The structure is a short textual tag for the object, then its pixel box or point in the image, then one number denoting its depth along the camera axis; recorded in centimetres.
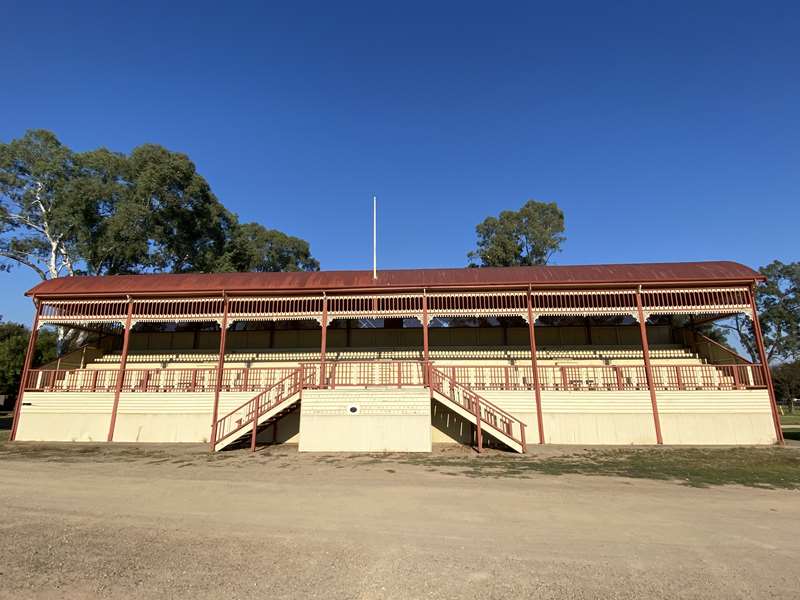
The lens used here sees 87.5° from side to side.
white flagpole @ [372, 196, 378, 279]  1759
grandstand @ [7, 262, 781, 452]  1391
